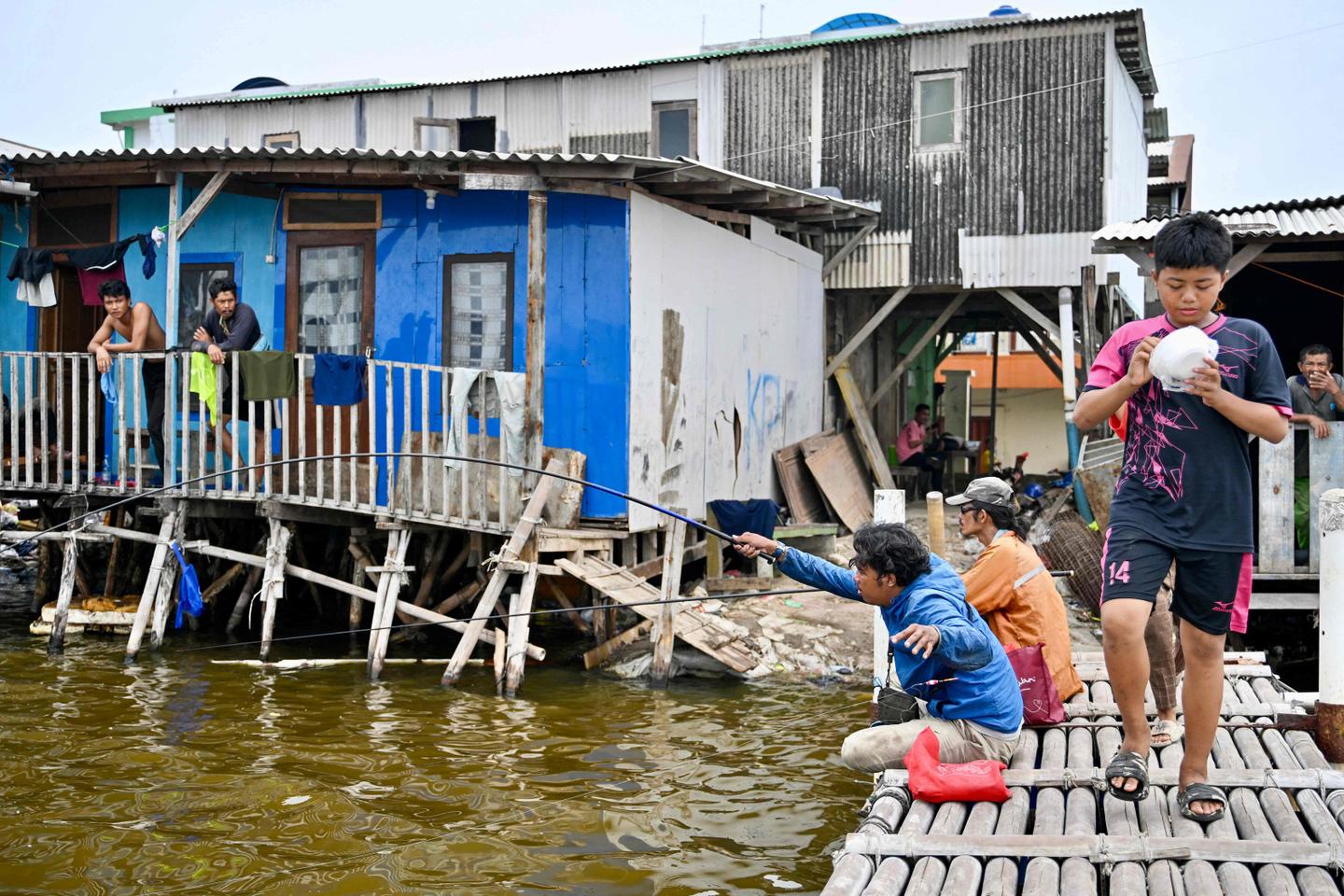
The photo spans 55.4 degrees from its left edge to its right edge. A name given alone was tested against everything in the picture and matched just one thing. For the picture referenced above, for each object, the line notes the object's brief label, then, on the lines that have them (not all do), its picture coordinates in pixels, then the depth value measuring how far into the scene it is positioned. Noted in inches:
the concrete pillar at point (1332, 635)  214.2
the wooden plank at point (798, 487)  611.8
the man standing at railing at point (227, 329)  453.7
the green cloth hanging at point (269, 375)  444.5
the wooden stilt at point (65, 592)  468.8
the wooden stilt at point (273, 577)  448.0
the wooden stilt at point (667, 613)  422.9
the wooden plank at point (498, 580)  411.8
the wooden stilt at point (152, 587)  452.1
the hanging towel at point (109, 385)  468.8
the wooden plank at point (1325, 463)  370.3
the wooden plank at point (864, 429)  674.8
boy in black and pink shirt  166.4
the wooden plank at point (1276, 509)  370.6
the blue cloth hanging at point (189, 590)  458.9
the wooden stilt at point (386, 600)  428.1
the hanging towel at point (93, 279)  524.4
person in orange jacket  233.1
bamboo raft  154.6
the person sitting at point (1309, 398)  383.9
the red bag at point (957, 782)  188.1
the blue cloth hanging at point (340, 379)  444.8
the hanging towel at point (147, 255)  503.2
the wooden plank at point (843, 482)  626.2
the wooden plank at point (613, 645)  441.4
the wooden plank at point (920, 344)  675.5
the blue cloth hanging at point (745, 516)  528.4
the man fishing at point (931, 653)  200.5
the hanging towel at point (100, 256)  506.0
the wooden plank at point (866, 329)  665.0
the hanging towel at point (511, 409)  428.8
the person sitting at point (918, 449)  758.5
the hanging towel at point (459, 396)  422.3
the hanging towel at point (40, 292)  513.0
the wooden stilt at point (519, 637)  405.7
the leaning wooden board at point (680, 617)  421.1
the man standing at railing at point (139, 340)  466.6
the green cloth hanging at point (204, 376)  451.2
